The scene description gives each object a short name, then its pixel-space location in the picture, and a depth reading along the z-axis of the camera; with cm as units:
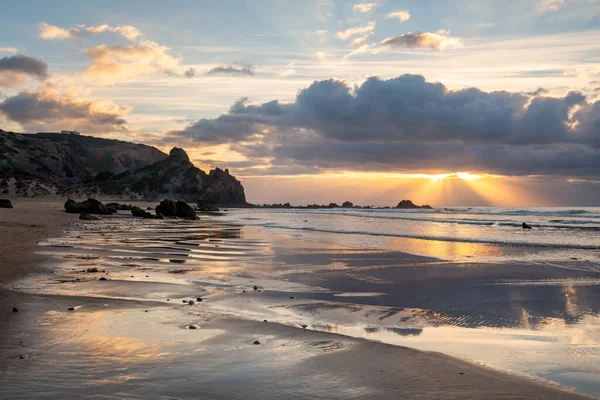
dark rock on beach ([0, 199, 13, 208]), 5012
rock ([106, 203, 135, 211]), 7756
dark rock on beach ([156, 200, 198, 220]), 5881
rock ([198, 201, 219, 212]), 10388
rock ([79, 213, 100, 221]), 4491
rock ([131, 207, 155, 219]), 5431
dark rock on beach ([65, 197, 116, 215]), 5488
